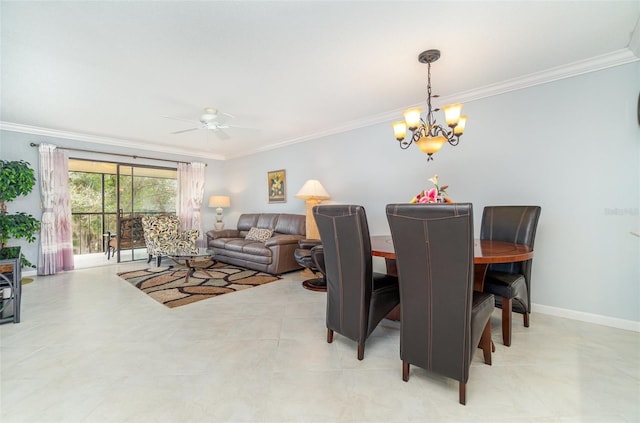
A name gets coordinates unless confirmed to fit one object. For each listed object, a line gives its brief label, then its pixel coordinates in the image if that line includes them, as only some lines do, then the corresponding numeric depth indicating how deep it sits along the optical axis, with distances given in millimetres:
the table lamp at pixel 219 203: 6043
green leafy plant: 3504
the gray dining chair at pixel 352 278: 1771
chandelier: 2107
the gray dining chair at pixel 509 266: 2008
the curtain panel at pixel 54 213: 4285
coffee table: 4045
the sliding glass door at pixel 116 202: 5355
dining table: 1557
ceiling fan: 3516
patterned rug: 3221
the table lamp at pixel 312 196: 4176
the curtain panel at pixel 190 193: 5863
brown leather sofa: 4227
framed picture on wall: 5348
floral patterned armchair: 4395
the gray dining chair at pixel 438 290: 1317
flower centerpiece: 2064
